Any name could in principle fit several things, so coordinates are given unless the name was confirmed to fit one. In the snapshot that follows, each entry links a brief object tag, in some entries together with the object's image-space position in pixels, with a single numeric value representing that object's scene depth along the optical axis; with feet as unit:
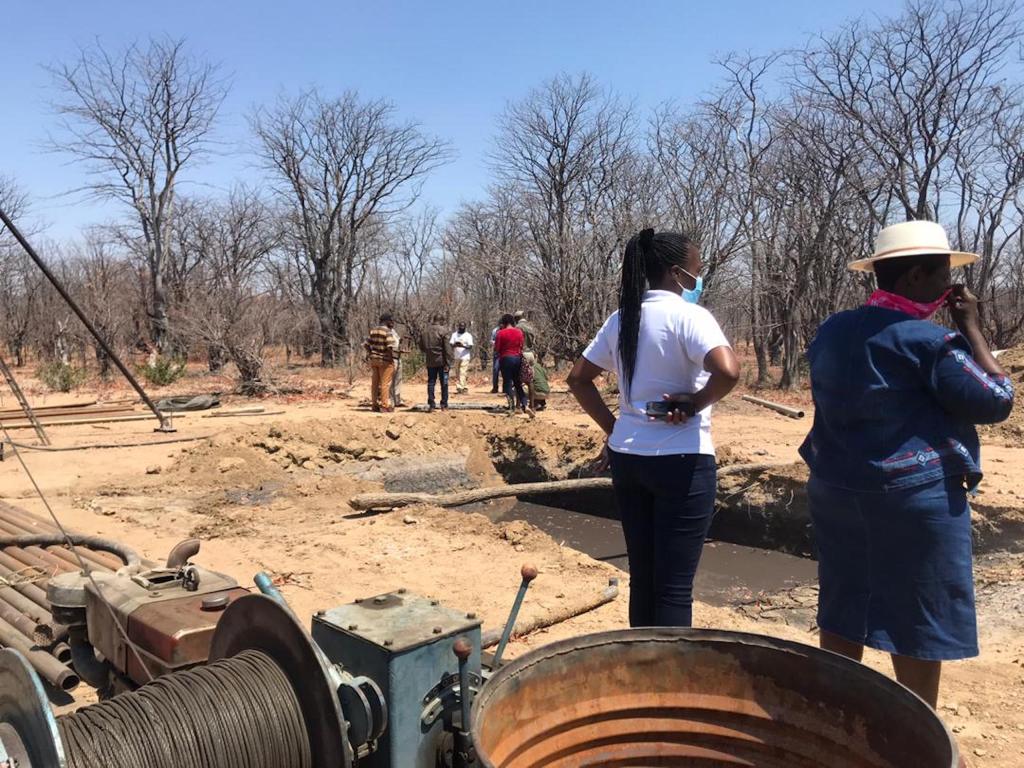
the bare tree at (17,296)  92.43
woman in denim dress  7.55
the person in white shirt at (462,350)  55.42
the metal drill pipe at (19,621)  12.77
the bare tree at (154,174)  85.71
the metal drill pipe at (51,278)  13.74
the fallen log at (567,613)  14.97
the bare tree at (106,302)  69.26
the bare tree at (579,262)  58.59
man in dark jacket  46.78
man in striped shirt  45.34
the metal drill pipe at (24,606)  13.33
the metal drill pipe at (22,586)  14.21
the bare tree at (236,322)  57.36
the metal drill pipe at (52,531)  14.53
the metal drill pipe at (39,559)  16.21
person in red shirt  44.09
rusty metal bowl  5.99
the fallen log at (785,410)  35.58
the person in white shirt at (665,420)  8.93
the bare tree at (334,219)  101.09
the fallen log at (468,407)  49.26
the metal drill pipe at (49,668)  10.73
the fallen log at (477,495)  26.50
